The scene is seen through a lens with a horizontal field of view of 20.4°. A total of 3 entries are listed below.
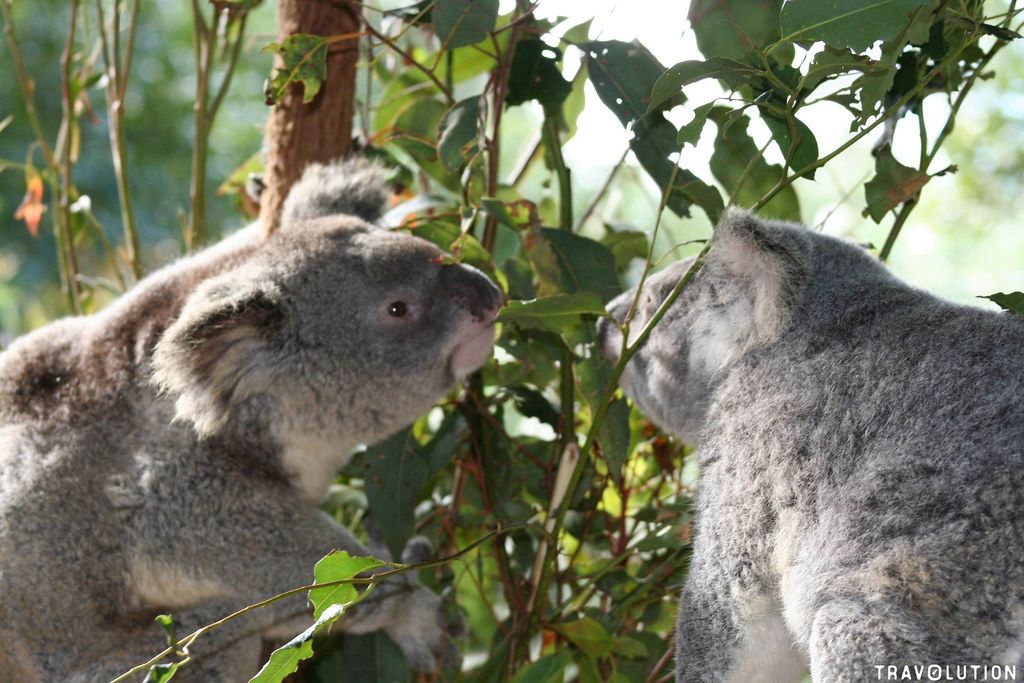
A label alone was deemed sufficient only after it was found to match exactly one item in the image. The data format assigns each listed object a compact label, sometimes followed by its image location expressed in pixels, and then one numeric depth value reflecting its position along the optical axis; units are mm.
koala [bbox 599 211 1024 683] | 1474
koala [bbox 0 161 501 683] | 1647
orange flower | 1789
